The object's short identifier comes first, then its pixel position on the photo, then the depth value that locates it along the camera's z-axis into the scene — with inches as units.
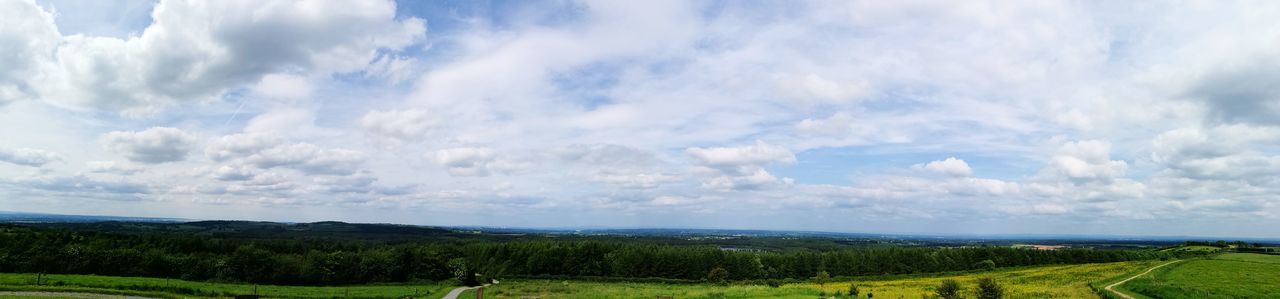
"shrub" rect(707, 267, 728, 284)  4692.7
